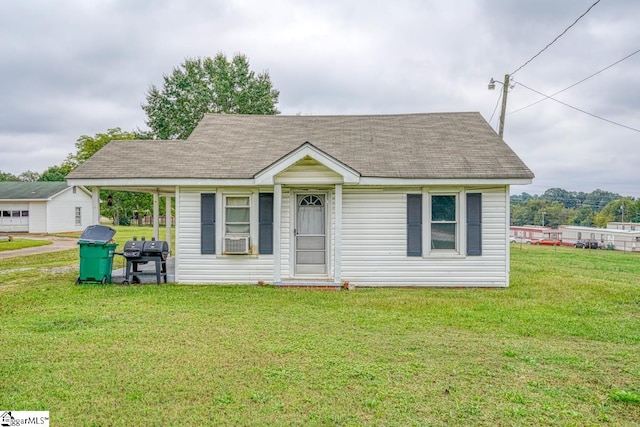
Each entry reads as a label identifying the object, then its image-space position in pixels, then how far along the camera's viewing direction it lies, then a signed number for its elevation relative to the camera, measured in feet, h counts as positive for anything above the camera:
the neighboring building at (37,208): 89.86 +1.69
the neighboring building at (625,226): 159.98 -2.92
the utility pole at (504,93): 50.87 +16.12
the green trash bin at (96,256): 28.45 -2.93
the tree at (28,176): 250.16 +25.08
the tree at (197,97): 90.27 +27.73
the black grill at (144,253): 28.78 -2.70
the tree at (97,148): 128.06 +18.12
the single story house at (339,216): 28.37 +0.10
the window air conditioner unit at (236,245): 29.45 -2.11
